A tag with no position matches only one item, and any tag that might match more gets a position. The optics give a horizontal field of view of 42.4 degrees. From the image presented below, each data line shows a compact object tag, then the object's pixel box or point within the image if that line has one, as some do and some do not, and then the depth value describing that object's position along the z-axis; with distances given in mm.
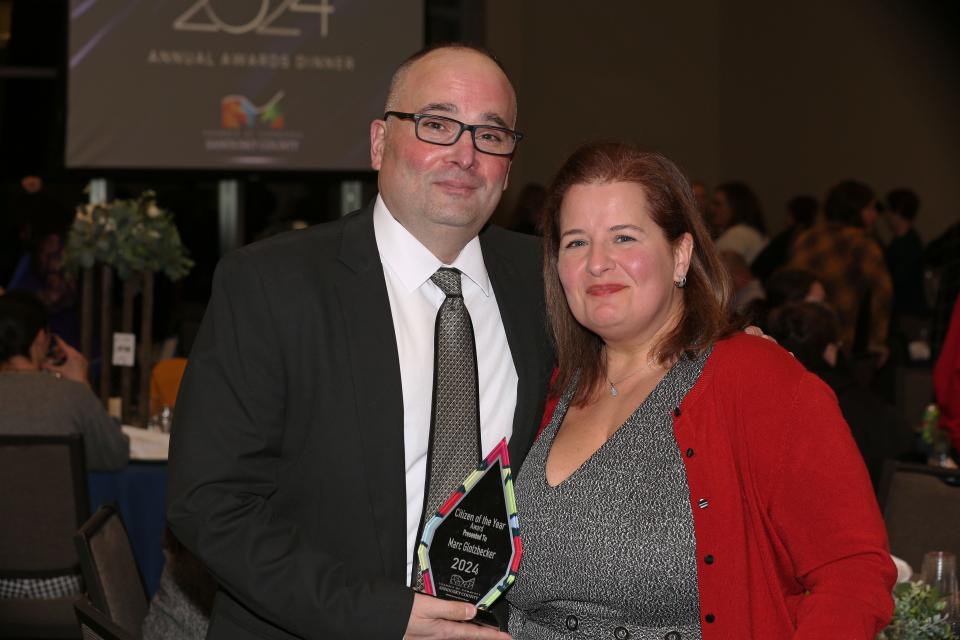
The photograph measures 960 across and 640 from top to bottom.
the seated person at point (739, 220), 8875
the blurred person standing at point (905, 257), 8781
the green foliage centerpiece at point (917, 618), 2477
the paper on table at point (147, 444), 4938
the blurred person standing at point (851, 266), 7590
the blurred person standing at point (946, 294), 6215
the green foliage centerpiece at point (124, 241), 5336
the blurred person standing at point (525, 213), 8414
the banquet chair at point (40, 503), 4258
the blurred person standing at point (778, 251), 8445
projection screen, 8477
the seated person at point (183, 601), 3119
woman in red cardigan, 2018
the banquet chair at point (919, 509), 3654
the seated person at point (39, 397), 4508
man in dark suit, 1971
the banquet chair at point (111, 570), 2979
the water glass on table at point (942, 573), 2766
